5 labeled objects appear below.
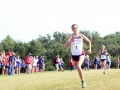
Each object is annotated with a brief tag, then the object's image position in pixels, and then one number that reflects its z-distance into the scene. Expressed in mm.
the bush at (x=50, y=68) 67800
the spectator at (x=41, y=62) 37000
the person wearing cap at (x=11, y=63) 27766
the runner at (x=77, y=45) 11562
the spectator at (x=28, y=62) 30369
